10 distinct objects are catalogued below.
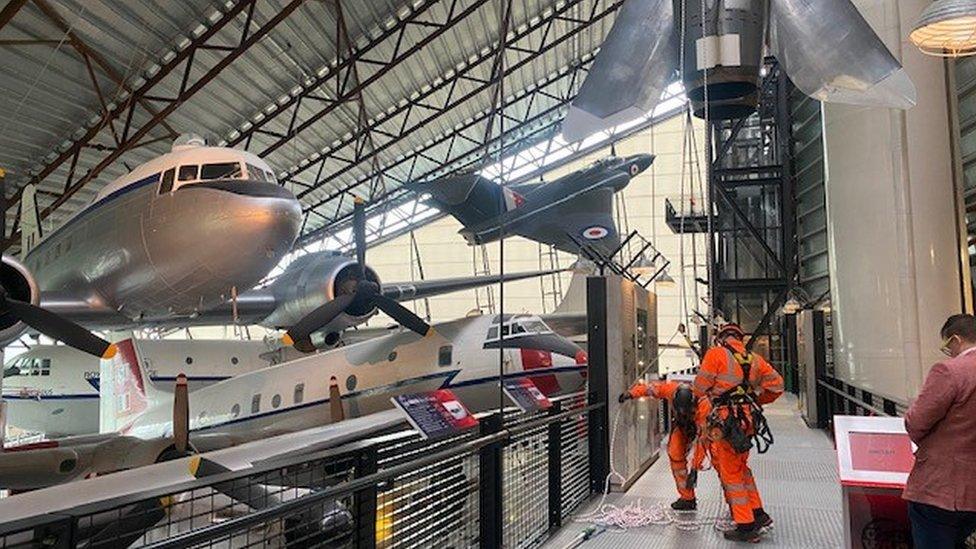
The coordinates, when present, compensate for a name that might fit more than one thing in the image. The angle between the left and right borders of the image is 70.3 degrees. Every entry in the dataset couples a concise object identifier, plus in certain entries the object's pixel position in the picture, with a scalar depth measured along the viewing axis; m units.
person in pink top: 2.93
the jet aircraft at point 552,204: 16.42
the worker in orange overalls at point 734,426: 4.70
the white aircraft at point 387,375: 9.78
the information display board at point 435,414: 3.91
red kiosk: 3.38
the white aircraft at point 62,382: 20.66
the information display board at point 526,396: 5.45
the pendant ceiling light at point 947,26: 4.06
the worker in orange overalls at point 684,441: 5.58
